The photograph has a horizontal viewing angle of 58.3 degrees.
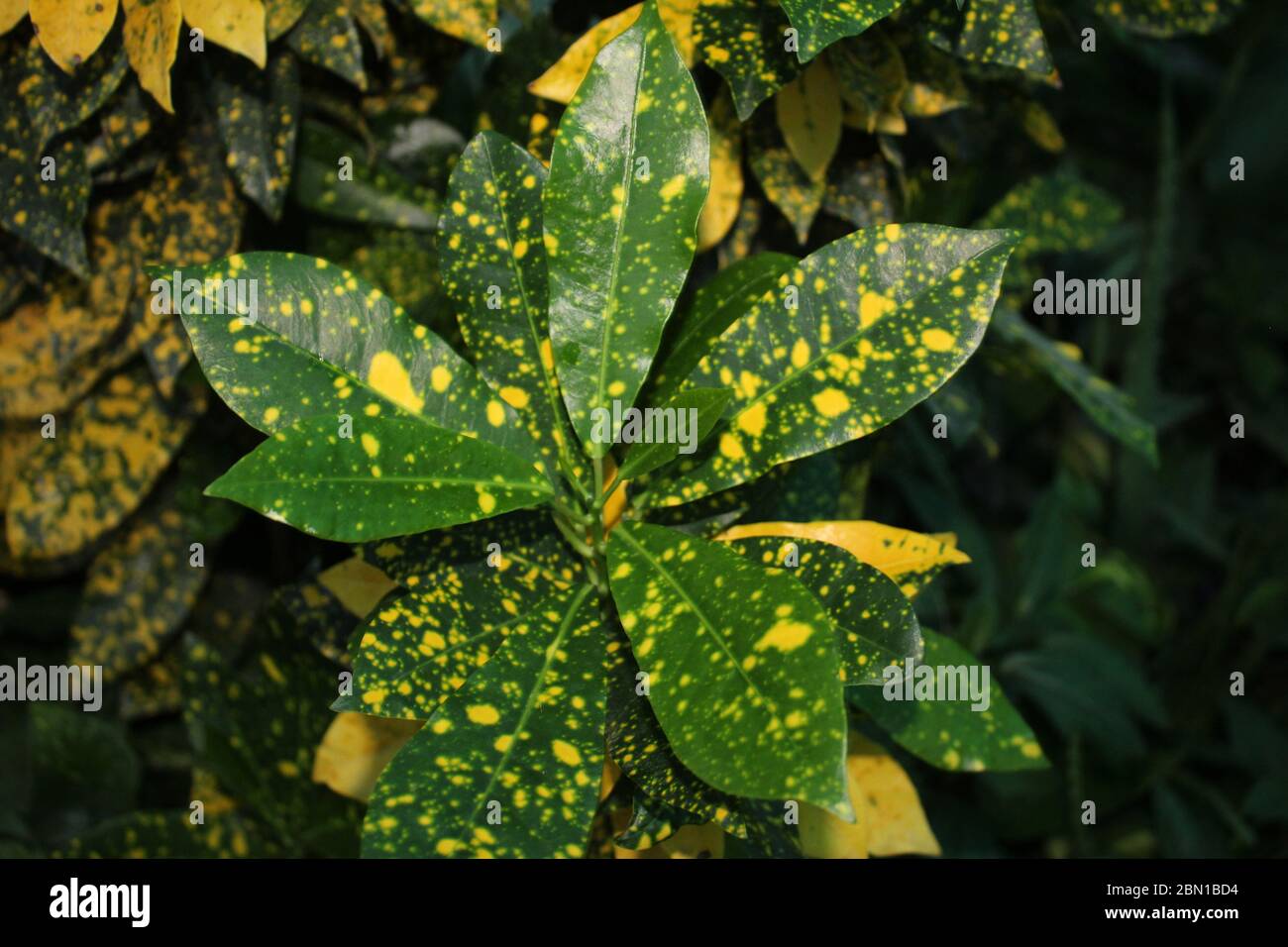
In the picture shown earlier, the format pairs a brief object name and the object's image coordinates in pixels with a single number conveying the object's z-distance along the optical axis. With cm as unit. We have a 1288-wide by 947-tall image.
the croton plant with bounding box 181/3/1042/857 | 67
